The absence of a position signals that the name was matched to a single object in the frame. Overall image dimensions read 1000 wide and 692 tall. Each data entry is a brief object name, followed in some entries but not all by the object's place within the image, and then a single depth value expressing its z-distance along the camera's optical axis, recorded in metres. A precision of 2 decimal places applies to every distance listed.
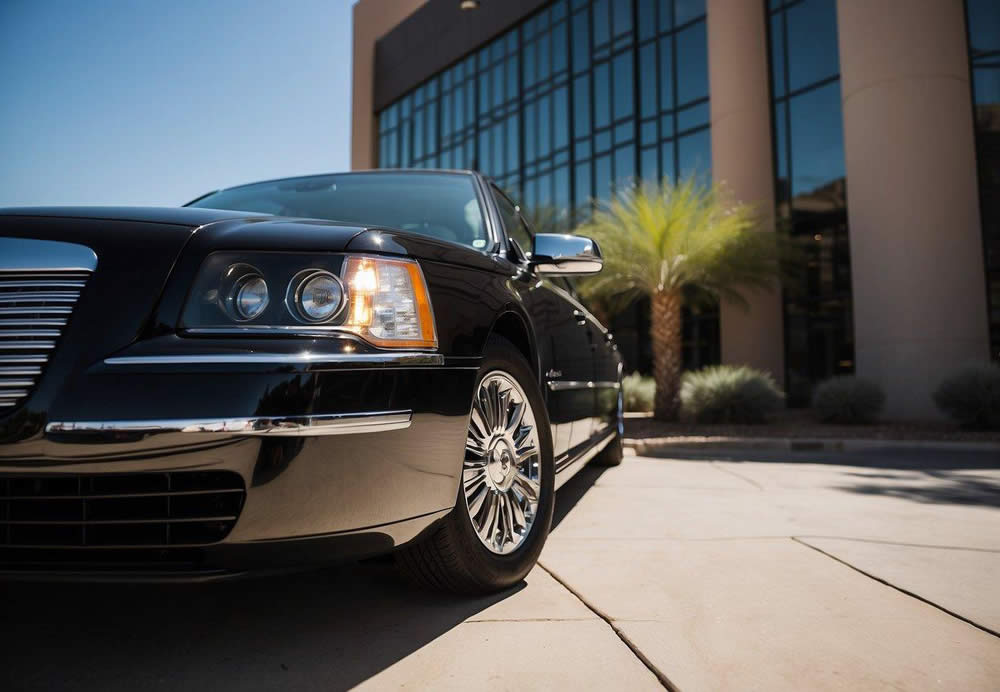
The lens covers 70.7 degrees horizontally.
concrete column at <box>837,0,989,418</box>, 10.72
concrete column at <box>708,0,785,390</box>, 14.16
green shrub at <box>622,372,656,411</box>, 13.52
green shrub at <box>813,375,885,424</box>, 10.29
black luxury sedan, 1.51
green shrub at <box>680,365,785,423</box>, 10.47
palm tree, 11.38
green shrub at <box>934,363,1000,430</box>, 9.02
